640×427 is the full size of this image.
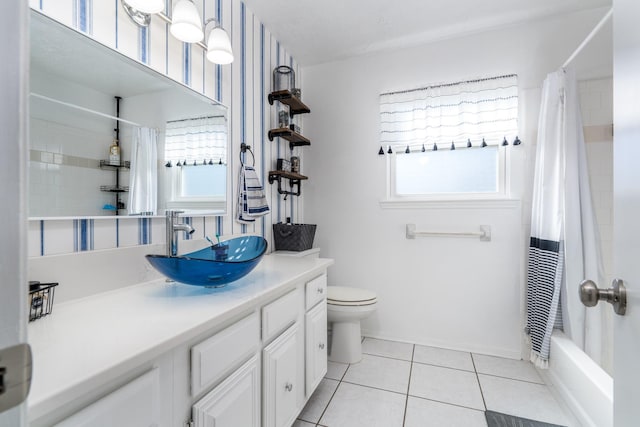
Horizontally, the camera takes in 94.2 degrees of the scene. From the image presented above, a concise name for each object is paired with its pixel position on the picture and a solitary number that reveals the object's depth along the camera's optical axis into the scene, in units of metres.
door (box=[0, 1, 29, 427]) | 0.26
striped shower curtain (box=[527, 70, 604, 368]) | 1.75
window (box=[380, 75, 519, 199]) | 2.21
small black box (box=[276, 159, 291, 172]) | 2.32
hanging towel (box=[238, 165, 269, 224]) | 1.91
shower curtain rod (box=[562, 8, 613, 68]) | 1.50
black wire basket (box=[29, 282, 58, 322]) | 0.82
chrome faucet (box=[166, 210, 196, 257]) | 1.26
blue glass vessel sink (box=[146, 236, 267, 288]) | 1.03
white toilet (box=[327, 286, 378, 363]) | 2.09
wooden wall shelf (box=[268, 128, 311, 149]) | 2.25
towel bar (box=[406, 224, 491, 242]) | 2.24
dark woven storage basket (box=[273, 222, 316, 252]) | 2.26
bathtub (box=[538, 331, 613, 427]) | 1.34
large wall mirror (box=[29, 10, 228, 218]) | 0.96
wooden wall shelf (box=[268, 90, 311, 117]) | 2.26
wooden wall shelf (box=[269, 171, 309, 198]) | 2.29
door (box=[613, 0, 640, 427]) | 0.57
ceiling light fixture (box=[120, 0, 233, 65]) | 1.19
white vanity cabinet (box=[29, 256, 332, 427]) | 0.58
